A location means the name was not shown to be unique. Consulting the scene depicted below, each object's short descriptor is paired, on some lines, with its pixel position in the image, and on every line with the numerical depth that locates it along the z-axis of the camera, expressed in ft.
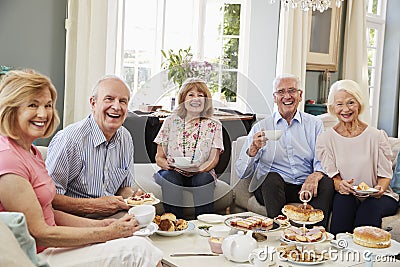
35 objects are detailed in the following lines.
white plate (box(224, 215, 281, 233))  7.04
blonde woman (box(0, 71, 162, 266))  5.18
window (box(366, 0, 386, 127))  21.09
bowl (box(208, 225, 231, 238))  6.94
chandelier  13.29
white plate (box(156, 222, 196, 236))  7.09
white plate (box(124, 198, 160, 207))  6.84
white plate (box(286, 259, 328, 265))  6.20
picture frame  17.78
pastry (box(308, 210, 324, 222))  6.84
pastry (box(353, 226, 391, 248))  6.25
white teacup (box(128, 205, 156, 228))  6.26
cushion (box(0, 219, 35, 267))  3.30
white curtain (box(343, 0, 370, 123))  18.86
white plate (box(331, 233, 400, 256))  6.16
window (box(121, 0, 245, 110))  14.99
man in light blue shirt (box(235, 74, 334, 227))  9.21
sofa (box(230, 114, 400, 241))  8.75
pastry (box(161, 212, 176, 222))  7.30
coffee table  6.23
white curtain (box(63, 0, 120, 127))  11.86
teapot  6.20
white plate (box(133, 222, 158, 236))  6.51
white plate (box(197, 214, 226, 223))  7.85
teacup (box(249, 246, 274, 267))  6.00
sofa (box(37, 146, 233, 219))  8.60
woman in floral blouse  8.04
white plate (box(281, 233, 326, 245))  6.57
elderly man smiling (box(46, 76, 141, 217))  7.01
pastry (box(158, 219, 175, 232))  7.14
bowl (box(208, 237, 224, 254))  6.51
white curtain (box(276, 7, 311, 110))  16.14
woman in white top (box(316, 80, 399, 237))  8.88
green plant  10.75
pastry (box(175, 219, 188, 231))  7.24
